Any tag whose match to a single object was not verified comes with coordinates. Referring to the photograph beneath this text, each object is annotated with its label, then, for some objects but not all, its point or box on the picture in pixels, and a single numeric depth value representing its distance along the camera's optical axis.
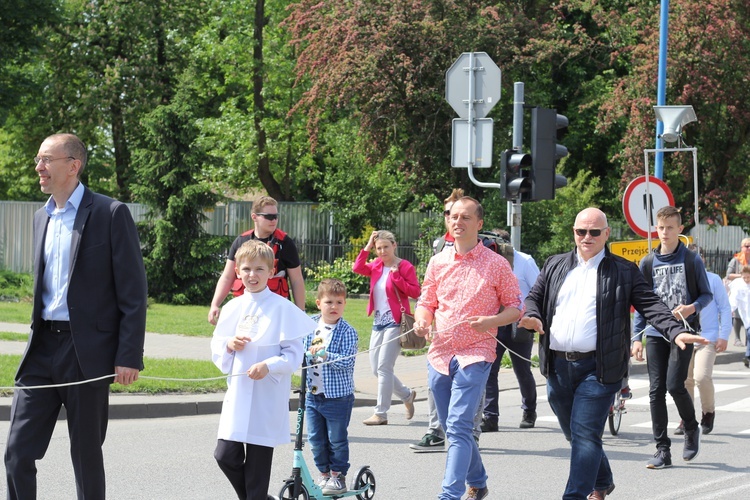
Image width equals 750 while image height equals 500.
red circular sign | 14.87
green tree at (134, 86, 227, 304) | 25.75
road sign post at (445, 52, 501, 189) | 13.95
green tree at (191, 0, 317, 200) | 38.56
